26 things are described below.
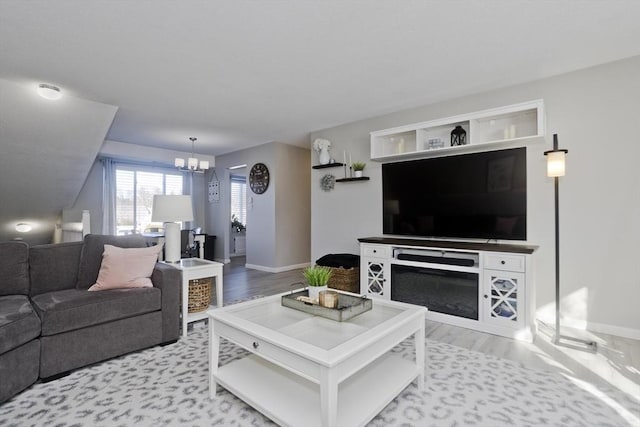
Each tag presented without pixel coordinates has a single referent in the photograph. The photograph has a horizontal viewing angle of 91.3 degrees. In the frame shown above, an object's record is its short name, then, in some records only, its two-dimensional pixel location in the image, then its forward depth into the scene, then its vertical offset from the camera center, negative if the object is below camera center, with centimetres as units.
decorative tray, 182 -58
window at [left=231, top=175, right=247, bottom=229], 802 +39
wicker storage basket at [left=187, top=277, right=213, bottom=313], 309 -82
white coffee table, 138 -70
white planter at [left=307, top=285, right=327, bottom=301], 212 -53
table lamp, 316 -2
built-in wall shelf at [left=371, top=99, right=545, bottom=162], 306 +91
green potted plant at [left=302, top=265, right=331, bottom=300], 213 -46
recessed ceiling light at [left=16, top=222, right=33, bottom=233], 504 -23
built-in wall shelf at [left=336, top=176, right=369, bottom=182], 429 +48
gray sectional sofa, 189 -68
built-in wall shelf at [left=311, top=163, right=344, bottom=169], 458 +71
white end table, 281 -59
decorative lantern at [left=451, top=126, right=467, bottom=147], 344 +85
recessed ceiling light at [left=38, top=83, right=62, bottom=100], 316 +125
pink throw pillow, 252 -46
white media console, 272 -67
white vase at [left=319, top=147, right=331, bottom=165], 467 +84
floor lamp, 260 +33
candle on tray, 192 -54
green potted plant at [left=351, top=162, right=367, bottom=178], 430 +62
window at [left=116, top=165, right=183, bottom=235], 621 +37
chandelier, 530 +86
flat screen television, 315 +19
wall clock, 593 +68
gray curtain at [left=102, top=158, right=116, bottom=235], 593 +31
